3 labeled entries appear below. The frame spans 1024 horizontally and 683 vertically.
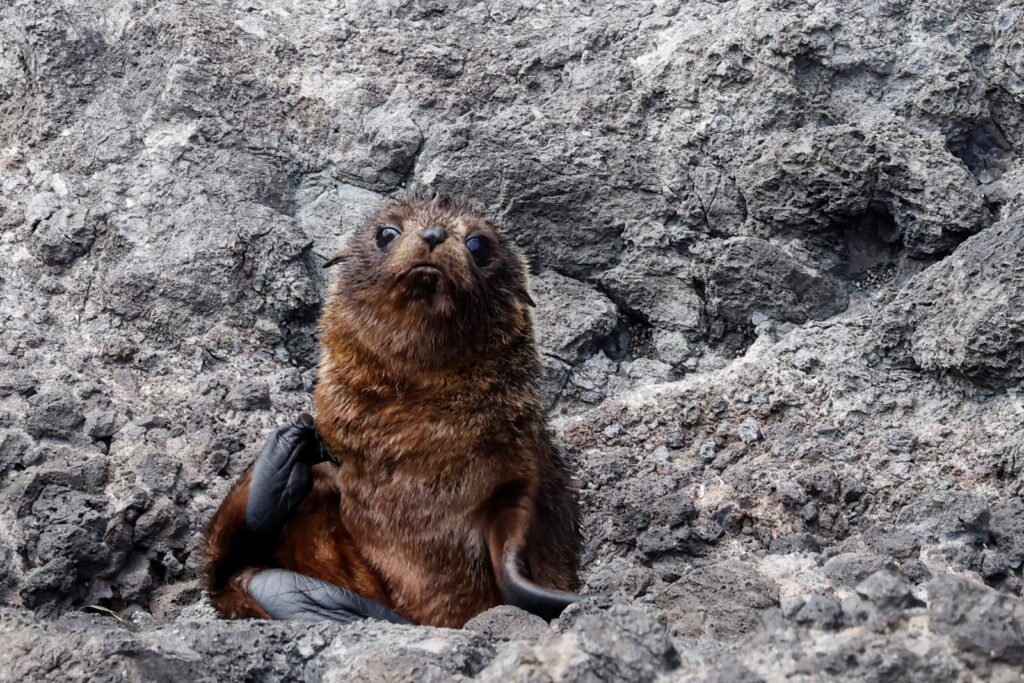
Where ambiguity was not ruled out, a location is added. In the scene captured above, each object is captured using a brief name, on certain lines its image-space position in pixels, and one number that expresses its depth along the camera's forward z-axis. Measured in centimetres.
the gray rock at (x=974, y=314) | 924
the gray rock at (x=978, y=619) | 555
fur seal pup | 891
